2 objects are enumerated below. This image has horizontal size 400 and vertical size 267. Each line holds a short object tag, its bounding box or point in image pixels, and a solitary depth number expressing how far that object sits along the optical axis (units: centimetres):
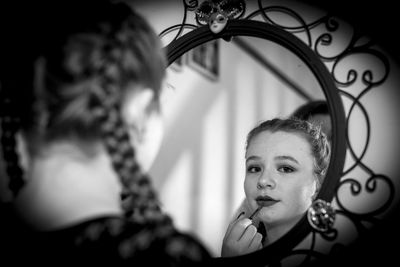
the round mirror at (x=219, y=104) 74
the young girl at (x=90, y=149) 49
